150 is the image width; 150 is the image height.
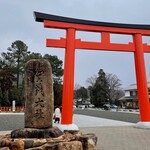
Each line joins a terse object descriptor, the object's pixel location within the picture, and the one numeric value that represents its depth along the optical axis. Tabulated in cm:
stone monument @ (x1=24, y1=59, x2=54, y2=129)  399
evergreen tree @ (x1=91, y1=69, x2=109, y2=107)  3678
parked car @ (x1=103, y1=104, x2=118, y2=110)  3224
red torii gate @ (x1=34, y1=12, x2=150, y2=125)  775
